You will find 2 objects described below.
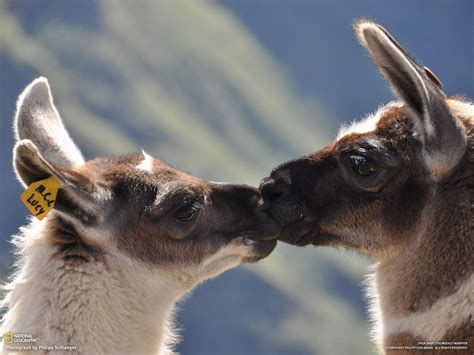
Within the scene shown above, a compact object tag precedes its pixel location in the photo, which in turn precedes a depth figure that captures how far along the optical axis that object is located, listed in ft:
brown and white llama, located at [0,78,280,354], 29.12
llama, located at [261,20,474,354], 28.19
